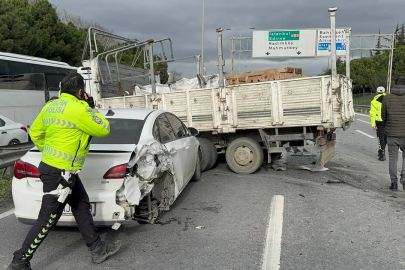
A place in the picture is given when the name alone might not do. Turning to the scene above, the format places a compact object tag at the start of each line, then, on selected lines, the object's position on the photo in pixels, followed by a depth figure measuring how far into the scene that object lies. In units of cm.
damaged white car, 390
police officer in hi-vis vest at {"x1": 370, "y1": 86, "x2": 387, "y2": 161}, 948
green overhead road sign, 2289
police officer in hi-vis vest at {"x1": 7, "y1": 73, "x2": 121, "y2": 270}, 328
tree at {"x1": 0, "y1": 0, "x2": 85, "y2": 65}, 2447
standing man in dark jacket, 616
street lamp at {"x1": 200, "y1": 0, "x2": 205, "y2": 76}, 2461
